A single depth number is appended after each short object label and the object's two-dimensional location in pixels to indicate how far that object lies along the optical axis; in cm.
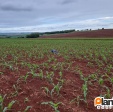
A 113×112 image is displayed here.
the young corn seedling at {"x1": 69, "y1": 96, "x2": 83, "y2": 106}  348
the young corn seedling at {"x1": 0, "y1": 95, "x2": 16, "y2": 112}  294
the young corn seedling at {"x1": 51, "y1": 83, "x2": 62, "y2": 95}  386
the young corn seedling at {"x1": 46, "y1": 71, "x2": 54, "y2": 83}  466
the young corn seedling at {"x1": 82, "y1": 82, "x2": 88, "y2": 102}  360
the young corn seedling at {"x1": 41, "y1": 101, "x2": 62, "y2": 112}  300
